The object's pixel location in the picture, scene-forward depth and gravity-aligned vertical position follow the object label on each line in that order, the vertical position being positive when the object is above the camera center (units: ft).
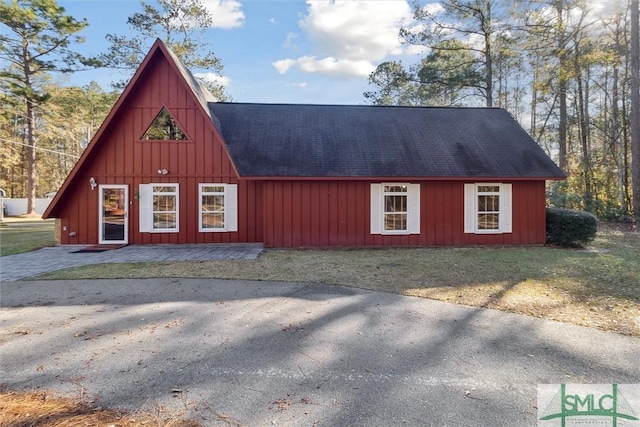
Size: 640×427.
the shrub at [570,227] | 33.45 -1.50
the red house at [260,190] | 34.73 +2.29
